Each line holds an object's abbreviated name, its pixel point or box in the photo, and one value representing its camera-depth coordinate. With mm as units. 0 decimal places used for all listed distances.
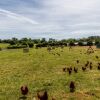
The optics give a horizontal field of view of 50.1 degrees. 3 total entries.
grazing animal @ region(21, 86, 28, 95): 6015
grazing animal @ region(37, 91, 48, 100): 5089
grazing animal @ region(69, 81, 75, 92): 6574
